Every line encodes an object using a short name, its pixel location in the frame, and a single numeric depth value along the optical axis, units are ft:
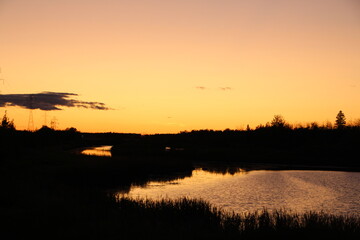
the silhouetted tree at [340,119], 474.90
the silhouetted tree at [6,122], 221.29
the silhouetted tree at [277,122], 460.47
